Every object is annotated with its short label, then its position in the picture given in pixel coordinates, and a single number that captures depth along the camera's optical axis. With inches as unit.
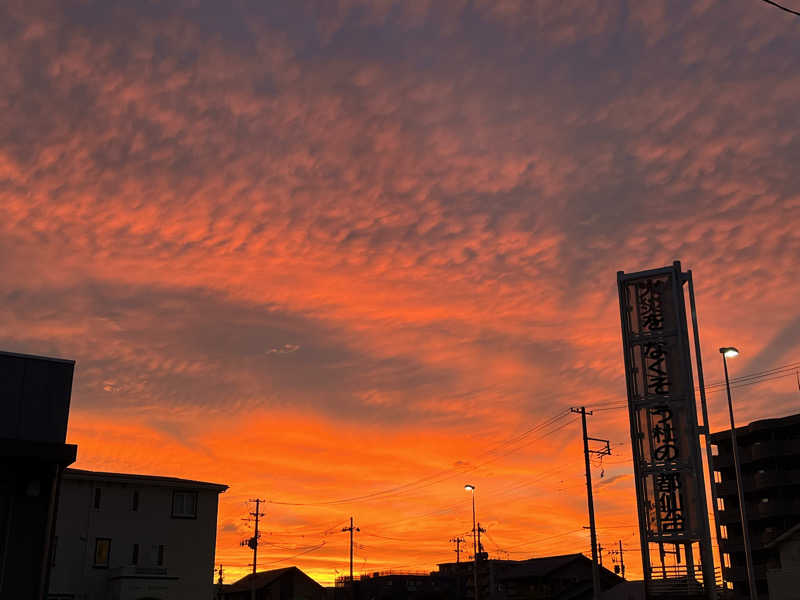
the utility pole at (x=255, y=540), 3804.1
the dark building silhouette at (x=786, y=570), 2256.4
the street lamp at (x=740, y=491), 1537.9
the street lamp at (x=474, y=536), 3078.7
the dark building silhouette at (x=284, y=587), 5073.8
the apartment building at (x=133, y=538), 1889.8
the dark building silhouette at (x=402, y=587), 5521.7
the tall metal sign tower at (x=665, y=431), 1375.5
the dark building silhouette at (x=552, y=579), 4222.4
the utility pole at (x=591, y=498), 2153.4
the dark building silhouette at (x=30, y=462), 845.2
